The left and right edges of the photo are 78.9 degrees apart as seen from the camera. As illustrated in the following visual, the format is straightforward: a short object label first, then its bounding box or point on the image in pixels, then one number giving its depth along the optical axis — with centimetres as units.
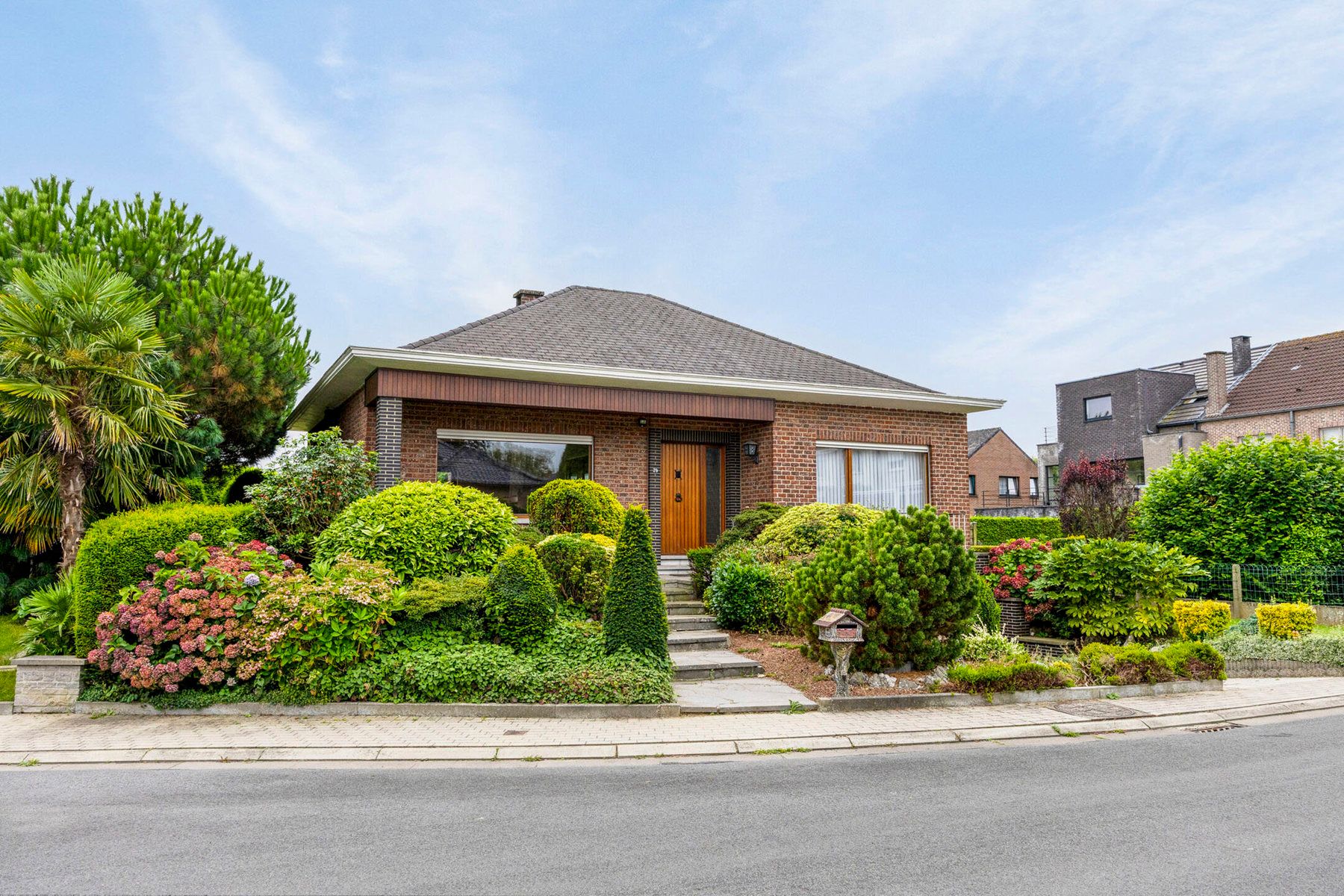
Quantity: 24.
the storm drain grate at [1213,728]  778
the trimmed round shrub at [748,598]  1124
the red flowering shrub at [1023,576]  1134
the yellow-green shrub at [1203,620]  1193
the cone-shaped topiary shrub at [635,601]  823
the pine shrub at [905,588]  841
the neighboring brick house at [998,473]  4334
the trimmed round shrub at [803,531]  1246
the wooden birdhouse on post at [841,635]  796
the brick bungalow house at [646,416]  1255
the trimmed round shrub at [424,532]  903
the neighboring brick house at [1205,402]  2631
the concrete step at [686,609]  1173
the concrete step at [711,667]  907
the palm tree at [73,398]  894
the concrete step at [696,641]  1015
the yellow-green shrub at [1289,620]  1168
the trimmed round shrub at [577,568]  973
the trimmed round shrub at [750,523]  1362
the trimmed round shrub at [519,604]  832
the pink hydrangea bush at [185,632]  757
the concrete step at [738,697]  789
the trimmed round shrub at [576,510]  1205
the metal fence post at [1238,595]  1324
